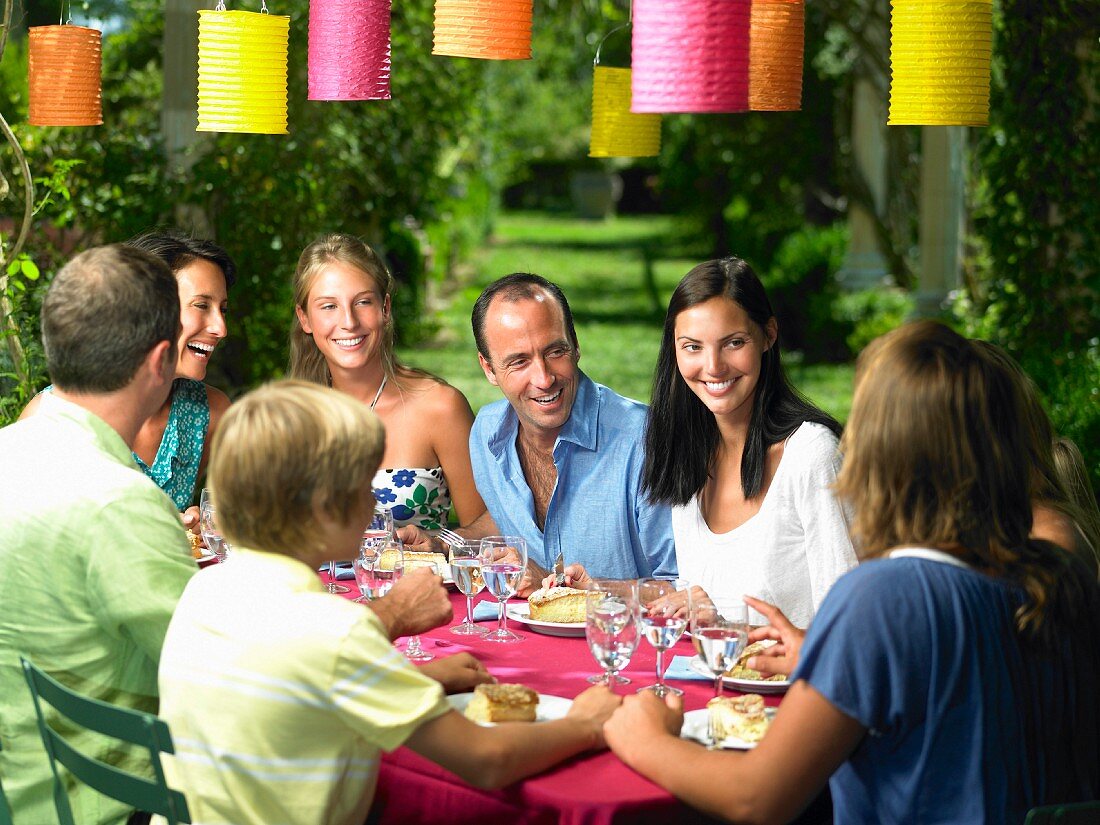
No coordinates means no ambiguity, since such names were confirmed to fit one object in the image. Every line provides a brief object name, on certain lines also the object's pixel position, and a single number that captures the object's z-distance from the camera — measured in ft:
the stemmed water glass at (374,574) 9.60
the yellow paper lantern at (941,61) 12.10
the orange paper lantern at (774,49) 13.78
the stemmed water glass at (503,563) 9.77
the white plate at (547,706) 8.23
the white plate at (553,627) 10.06
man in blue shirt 12.26
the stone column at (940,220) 37.04
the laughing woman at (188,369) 13.55
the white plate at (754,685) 8.62
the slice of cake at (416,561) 9.97
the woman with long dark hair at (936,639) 6.84
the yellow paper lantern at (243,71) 13.32
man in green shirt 7.87
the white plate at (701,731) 7.72
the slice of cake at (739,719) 7.75
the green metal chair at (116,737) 7.17
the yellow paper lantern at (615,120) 17.56
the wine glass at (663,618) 8.48
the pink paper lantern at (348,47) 13.07
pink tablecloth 7.32
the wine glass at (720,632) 8.15
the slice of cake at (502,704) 7.98
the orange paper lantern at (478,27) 12.14
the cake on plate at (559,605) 10.16
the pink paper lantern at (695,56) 9.64
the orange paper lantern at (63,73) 15.55
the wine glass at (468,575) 9.95
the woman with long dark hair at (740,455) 10.96
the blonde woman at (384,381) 13.78
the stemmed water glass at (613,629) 8.18
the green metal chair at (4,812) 8.58
